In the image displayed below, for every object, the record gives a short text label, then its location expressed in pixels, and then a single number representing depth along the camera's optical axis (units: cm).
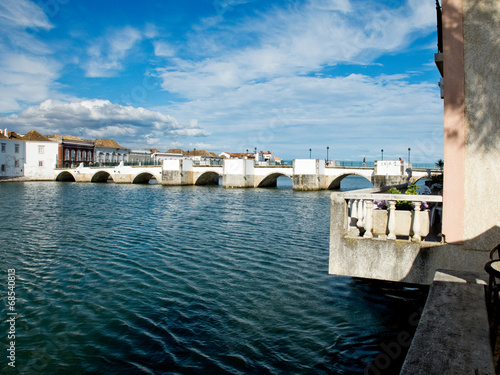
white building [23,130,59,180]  8106
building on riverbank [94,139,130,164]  10050
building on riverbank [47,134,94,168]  8628
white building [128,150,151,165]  11570
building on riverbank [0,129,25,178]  7631
